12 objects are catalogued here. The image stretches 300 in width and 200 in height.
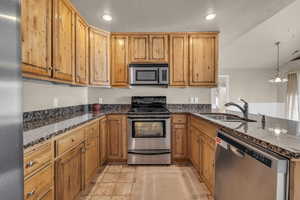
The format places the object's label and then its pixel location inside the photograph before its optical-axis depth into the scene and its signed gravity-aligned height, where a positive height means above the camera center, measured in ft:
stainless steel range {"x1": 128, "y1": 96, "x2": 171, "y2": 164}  7.48 -2.27
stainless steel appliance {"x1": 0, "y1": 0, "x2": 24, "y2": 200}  1.67 -0.07
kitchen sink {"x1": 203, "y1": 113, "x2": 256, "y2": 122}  5.34 -0.83
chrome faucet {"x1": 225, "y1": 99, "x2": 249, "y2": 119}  4.91 -0.44
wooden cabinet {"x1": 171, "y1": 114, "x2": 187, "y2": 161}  7.68 -2.32
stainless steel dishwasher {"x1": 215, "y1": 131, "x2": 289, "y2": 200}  2.30 -1.59
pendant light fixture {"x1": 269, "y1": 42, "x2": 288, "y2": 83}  12.56 +1.81
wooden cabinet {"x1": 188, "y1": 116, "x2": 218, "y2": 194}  5.01 -2.23
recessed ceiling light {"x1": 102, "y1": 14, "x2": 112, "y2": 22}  6.65 +4.05
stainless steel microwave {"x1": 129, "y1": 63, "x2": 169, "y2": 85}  8.16 +1.45
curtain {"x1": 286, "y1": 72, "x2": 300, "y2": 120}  16.04 +0.29
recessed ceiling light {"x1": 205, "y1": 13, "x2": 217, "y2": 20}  6.45 +4.03
